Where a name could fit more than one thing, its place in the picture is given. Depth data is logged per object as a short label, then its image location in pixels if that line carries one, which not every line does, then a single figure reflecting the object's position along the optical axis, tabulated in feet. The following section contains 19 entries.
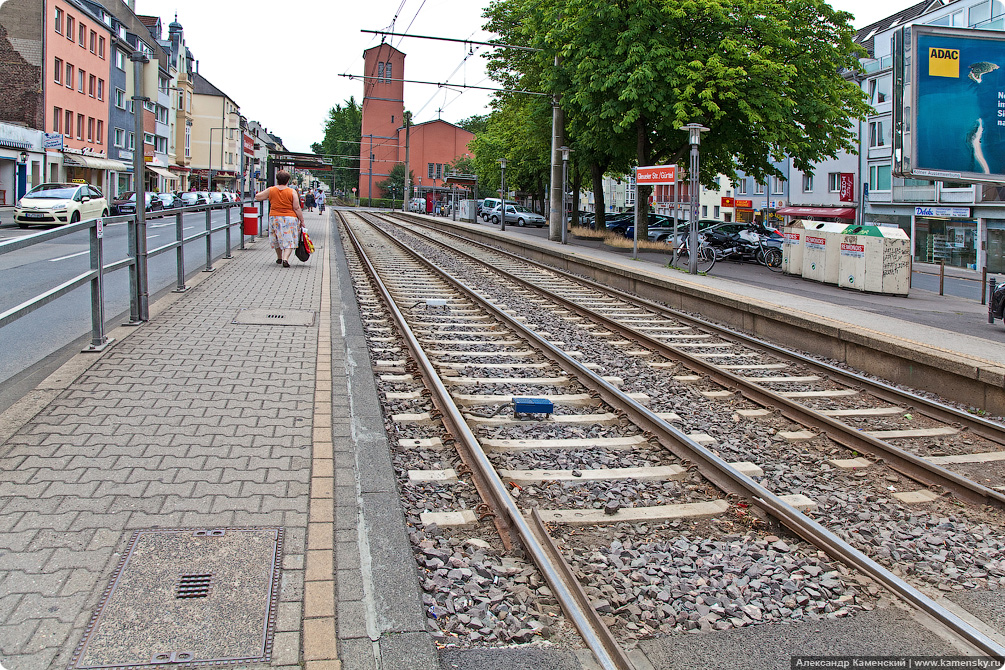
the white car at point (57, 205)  95.50
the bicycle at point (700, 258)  75.66
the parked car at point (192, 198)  154.04
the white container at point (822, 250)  74.28
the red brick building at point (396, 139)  346.95
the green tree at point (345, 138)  428.15
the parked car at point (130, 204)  133.34
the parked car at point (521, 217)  185.68
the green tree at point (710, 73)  84.48
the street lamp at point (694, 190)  65.62
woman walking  52.90
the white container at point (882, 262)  67.51
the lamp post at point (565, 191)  100.86
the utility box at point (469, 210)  173.47
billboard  46.47
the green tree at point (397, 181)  330.32
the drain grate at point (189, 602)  9.96
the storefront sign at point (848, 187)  171.01
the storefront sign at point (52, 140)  152.25
